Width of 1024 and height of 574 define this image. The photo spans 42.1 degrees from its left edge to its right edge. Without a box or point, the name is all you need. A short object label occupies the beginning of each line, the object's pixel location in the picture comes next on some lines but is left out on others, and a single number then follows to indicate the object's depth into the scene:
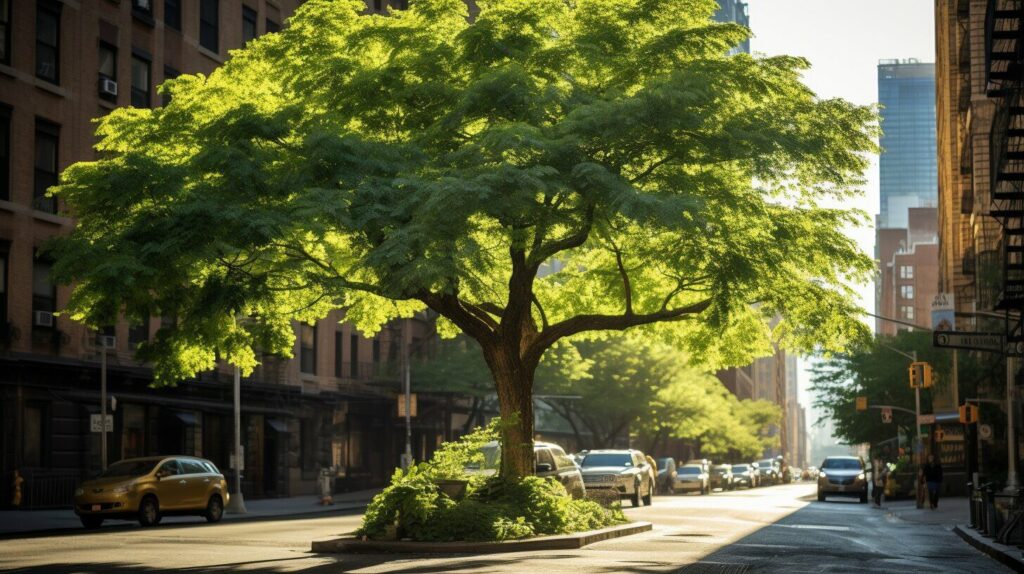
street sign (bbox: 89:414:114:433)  37.28
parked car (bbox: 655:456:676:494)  70.69
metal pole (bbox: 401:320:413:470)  60.53
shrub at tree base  21.98
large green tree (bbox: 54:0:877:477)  19.73
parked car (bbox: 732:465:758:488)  85.88
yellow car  31.95
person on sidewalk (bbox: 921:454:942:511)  45.72
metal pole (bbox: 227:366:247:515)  42.67
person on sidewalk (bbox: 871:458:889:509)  51.00
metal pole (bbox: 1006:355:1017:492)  34.04
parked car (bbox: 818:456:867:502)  54.66
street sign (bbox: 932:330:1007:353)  27.03
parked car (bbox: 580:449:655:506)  40.75
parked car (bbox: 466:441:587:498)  30.19
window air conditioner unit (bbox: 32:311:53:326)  40.22
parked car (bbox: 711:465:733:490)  80.81
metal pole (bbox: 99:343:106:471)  37.47
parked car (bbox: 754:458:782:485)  104.56
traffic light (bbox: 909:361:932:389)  44.97
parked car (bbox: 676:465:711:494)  68.44
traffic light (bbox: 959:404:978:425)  43.78
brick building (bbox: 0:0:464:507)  39.97
